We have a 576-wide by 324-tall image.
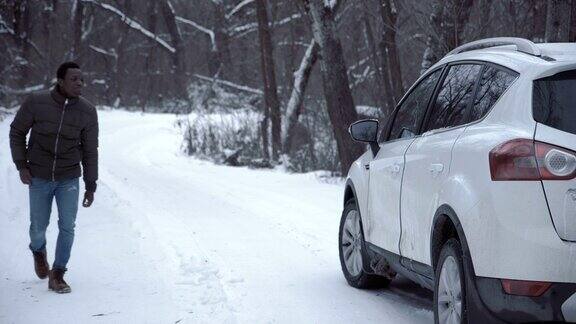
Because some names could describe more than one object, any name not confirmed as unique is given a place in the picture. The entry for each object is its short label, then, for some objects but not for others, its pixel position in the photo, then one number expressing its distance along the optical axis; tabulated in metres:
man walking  7.41
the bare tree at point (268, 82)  21.83
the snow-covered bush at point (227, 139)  21.89
